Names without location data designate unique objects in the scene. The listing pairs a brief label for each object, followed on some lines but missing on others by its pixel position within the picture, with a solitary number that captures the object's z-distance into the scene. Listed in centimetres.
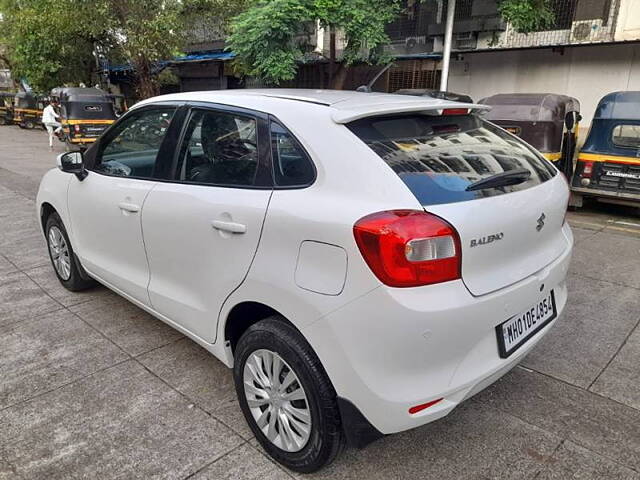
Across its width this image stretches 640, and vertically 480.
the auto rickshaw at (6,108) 2873
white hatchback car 185
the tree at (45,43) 1630
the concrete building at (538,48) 1111
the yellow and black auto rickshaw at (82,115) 1563
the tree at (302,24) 955
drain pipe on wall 1070
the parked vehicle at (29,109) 2606
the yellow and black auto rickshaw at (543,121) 793
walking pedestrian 1634
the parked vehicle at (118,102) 1695
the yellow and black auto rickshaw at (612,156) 706
